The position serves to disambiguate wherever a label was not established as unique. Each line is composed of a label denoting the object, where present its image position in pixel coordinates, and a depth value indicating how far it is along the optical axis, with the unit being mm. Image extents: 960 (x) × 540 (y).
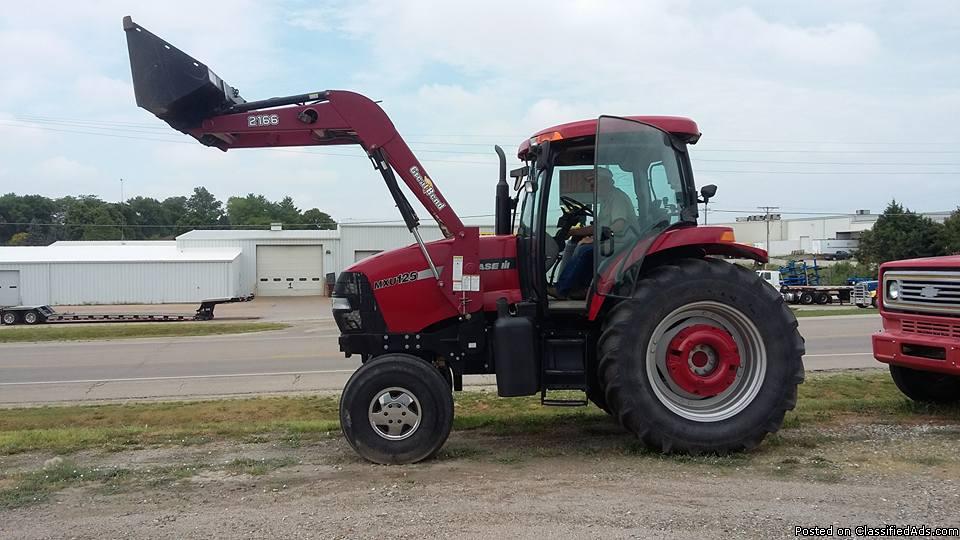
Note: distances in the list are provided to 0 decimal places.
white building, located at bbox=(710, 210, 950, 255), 97731
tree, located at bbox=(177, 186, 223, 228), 110938
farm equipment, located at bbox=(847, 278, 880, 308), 33022
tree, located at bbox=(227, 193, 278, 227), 115312
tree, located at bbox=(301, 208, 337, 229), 105375
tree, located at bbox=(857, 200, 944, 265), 51688
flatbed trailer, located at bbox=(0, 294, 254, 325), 33000
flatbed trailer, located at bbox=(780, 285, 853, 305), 39625
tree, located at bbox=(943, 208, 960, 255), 48219
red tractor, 5797
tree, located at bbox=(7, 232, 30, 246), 90562
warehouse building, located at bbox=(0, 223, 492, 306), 41312
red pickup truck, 6660
